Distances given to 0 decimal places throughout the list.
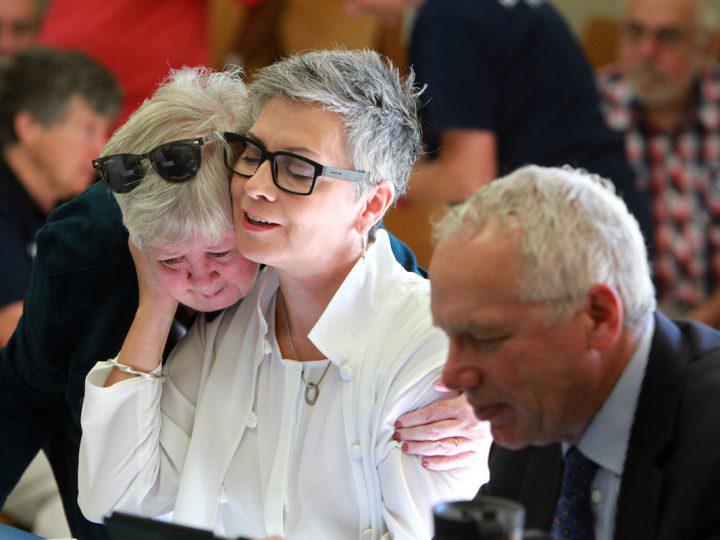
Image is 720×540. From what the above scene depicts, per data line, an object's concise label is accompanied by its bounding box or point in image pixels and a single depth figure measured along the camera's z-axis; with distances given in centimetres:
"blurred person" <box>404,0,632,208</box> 669
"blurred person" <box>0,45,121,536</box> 753
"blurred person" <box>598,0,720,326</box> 811
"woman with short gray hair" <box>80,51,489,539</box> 393
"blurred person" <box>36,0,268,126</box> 862
